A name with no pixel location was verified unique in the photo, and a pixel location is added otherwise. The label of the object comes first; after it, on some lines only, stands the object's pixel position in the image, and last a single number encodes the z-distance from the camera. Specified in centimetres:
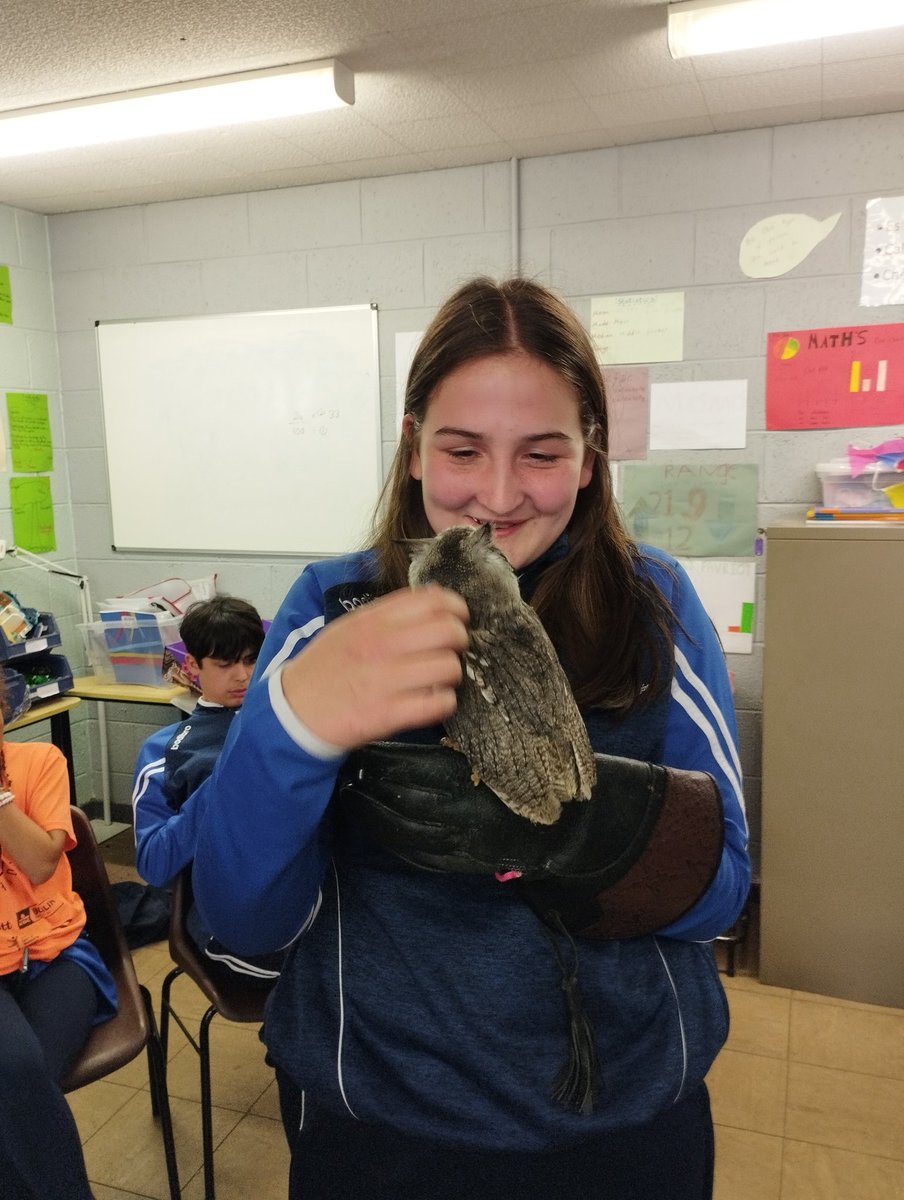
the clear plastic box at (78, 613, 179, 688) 394
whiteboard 395
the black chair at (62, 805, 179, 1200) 186
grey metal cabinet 283
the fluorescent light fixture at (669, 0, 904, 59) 228
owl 77
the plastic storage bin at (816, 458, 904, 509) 304
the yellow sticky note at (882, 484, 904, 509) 297
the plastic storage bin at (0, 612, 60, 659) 347
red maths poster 323
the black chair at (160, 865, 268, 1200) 196
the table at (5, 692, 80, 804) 359
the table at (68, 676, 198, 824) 371
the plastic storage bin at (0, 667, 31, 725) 339
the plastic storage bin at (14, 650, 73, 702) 365
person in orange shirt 162
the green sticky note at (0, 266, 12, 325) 412
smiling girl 70
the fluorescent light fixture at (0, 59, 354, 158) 266
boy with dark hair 196
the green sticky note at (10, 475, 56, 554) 422
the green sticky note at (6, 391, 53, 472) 421
